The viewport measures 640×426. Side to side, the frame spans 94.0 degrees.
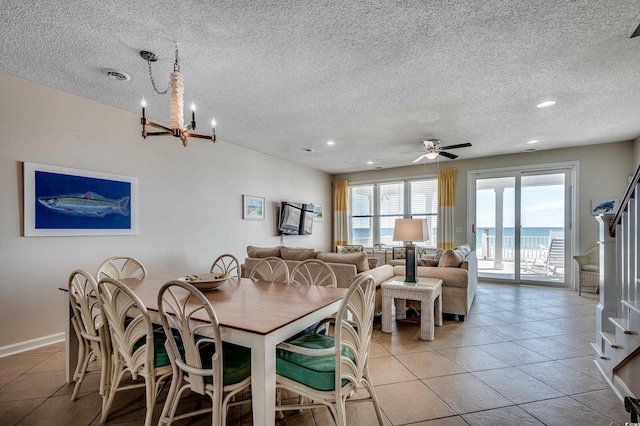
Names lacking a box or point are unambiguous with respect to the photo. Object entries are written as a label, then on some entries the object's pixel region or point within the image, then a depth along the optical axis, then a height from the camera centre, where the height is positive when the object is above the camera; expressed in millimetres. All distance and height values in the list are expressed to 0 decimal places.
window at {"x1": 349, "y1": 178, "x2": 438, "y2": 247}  7238 +123
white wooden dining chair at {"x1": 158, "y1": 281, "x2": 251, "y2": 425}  1421 -801
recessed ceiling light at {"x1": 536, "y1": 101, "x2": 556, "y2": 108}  3490 +1286
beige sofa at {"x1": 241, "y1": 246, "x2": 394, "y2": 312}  3482 -620
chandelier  2227 +760
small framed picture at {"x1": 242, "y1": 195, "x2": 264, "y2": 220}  5434 +77
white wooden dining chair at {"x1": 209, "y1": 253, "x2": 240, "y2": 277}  5045 -931
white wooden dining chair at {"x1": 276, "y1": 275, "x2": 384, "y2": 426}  1444 -797
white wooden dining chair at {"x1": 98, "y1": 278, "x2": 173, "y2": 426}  1652 -783
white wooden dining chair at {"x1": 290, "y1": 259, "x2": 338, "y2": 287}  3551 -746
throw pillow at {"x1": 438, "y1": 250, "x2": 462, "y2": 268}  3973 -641
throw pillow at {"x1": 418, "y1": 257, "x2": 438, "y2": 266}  4227 -715
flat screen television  6184 -159
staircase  1983 -669
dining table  1338 -577
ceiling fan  4902 +1052
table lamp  3576 -280
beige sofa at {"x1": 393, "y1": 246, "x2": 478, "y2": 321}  3742 -838
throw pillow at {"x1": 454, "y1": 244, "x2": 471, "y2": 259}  4267 -588
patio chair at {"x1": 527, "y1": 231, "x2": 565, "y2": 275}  5844 -830
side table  3215 -988
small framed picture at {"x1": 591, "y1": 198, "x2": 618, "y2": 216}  5241 +132
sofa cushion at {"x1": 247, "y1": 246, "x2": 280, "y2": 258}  3953 -549
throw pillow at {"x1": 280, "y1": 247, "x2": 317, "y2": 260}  3701 -529
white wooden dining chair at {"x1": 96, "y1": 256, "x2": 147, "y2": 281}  2657 -591
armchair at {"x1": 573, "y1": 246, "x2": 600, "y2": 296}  5086 -971
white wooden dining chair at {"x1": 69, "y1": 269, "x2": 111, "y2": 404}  1896 -816
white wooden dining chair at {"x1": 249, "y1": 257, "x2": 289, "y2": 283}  3621 -768
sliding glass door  5852 -243
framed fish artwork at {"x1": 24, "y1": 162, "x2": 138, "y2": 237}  2941 +93
